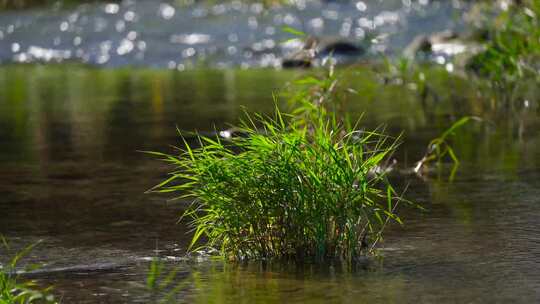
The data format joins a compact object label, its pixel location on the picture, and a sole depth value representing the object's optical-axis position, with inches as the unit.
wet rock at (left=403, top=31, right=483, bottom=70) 1533.0
